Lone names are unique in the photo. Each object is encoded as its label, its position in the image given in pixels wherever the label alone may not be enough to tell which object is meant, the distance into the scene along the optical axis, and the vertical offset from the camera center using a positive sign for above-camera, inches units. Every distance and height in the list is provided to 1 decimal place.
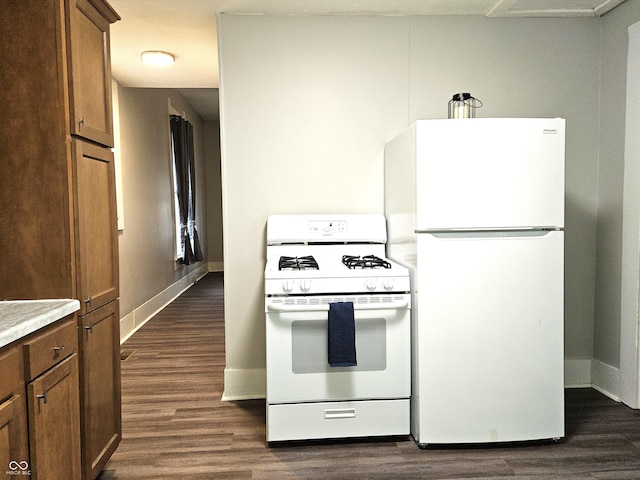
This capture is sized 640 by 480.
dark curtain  263.3 +16.5
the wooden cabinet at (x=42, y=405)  53.9 -22.1
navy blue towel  96.5 -24.0
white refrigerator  95.6 -13.1
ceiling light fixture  146.3 +45.6
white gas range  97.9 -28.0
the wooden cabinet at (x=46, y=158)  67.8 +7.8
